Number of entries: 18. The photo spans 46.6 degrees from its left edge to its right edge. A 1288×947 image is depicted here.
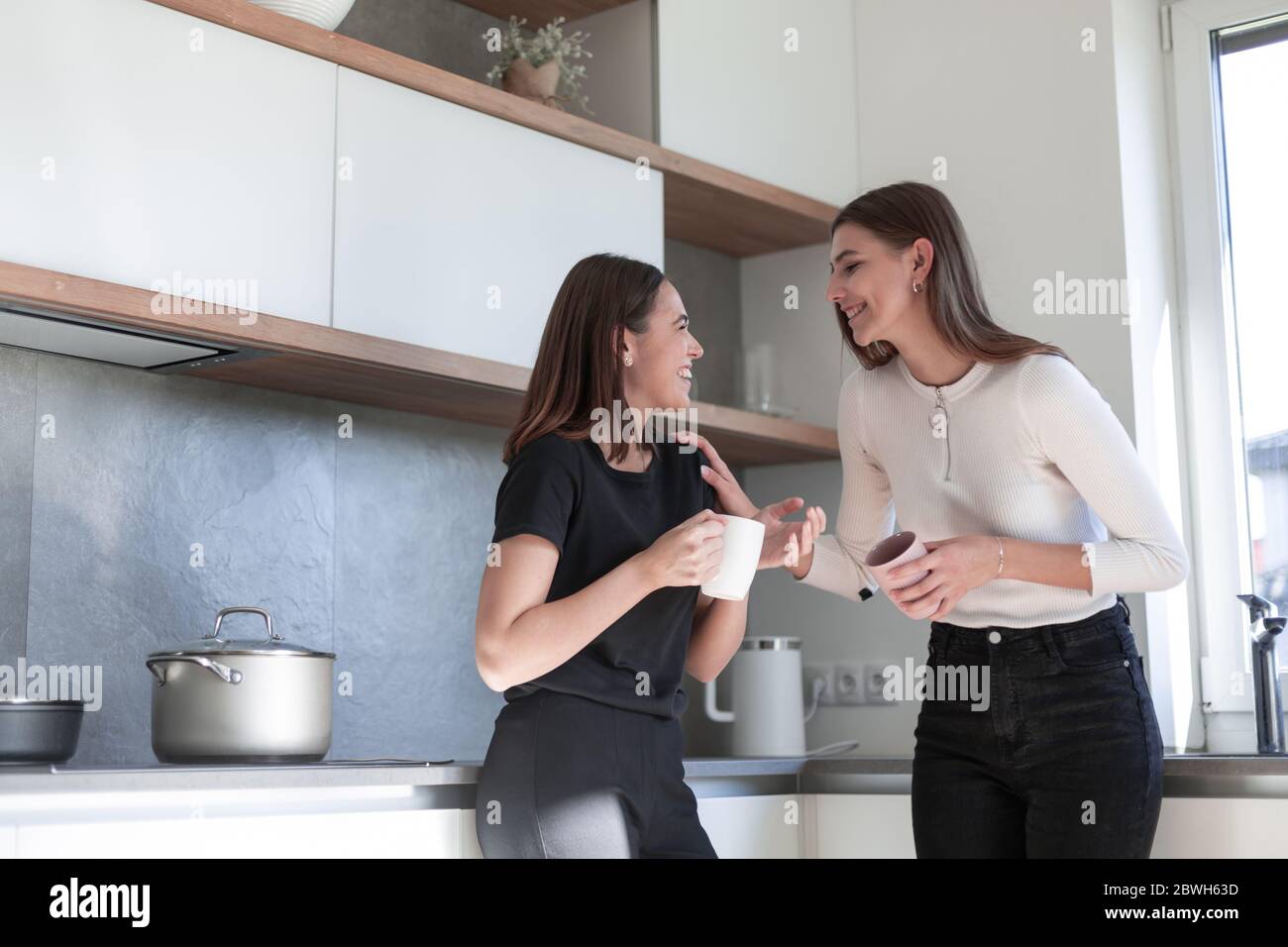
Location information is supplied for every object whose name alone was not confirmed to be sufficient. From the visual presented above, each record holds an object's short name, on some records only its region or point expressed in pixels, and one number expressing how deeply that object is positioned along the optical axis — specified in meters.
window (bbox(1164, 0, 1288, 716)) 2.65
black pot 1.63
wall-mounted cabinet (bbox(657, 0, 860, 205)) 2.65
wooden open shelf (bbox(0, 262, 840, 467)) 1.75
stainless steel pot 1.75
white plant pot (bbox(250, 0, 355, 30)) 2.02
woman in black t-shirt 1.55
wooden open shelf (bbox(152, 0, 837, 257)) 1.98
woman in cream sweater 1.71
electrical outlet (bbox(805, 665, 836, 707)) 2.92
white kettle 2.71
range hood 1.82
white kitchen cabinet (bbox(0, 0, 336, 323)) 1.74
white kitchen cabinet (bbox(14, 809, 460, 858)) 1.48
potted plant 2.43
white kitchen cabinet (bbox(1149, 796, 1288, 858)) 1.91
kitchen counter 1.51
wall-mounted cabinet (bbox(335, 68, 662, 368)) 2.07
